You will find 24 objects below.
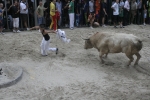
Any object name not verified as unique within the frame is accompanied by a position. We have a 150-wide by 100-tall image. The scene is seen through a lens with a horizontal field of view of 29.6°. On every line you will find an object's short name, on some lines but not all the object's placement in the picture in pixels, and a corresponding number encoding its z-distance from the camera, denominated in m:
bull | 9.86
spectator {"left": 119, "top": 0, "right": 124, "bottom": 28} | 17.06
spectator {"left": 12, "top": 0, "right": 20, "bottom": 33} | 14.76
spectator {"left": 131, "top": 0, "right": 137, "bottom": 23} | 17.70
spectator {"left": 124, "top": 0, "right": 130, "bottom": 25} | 17.28
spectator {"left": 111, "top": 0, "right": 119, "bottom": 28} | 16.73
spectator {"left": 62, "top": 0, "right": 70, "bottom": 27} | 16.08
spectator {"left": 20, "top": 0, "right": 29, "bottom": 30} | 15.09
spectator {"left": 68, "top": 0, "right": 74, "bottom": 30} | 15.82
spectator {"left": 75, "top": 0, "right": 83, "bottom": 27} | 16.42
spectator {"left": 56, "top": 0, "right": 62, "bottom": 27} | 15.84
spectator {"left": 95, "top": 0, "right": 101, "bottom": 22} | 16.53
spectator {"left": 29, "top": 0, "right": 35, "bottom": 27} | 15.69
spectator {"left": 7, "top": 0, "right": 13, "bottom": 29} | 14.98
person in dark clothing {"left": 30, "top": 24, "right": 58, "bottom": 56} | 11.03
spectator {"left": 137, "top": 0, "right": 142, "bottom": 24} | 17.99
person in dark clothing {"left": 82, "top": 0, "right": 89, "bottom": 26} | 16.44
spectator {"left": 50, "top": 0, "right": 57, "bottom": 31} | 15.09
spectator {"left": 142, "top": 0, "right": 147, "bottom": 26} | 18.15
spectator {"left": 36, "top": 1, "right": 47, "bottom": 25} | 15.25
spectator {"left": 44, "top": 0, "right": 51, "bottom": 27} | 15.75
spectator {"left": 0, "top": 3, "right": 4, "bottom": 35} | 14.37
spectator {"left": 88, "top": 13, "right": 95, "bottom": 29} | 16.46
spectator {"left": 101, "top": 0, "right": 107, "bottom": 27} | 16.81
